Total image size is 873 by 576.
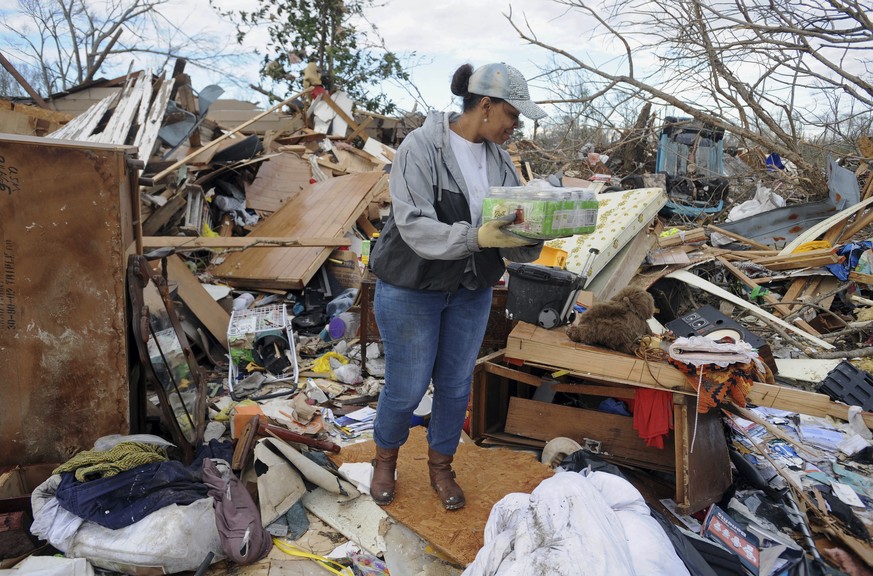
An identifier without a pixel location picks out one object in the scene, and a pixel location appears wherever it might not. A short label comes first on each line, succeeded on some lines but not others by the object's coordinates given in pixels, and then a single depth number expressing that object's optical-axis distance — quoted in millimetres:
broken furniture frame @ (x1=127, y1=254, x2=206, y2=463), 2719
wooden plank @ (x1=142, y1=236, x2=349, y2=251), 4746
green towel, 2273
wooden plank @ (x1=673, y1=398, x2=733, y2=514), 2727
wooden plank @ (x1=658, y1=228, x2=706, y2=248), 5742
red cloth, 2887
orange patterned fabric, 2711
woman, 2027
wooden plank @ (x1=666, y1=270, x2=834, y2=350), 4734
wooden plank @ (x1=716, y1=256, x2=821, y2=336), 4965
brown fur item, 3068
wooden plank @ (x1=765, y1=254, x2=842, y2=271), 5301
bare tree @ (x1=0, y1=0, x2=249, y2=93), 18578
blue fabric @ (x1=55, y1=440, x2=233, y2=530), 2209
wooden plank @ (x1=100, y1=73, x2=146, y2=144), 6086
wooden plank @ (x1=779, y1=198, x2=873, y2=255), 5880
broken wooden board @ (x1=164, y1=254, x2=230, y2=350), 4836
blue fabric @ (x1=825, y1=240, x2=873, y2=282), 5277
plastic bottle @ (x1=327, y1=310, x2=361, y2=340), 5211
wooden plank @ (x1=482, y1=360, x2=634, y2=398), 3211
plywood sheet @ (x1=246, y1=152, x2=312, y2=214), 7309
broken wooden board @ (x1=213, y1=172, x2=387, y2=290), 5738
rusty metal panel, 2492
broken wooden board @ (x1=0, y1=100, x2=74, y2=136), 6707
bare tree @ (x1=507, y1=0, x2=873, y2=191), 5277
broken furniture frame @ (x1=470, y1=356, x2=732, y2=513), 2771
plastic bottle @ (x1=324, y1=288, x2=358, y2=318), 5570
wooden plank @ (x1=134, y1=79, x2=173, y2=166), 5961
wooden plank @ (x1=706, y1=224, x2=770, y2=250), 6344
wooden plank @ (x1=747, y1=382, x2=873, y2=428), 2898
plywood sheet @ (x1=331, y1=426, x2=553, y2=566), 2422
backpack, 2262
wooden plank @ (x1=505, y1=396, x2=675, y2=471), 3064
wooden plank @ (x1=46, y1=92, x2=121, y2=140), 6234
